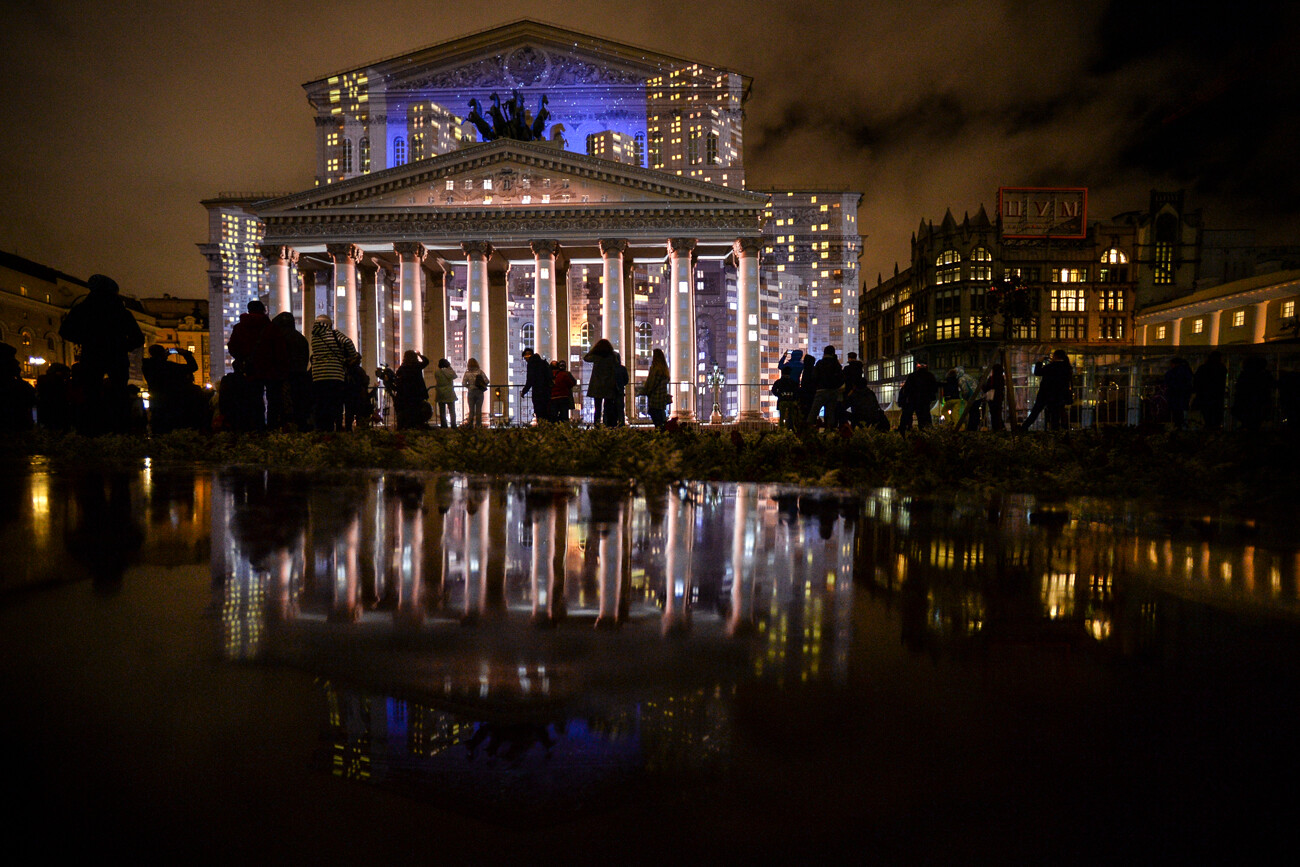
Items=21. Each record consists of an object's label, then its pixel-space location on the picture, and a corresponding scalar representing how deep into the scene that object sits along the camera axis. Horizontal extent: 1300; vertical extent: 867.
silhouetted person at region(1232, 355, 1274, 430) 12.01
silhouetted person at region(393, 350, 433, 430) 16.50
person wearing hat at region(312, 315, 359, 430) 13.20
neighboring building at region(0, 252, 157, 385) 54.22
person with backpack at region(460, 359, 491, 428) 21.34
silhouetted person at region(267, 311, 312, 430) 12.93
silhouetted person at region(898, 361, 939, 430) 15.34
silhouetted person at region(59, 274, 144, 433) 10.68
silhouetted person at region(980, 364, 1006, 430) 15.53
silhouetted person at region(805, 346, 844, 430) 14.24
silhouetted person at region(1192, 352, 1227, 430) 13.02
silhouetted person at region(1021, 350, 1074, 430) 13.32
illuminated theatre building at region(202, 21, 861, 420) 33.00
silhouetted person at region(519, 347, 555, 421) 17.56
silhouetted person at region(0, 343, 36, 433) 13.71
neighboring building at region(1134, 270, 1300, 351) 42.78
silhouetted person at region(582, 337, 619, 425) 16.58
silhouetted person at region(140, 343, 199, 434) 13.59
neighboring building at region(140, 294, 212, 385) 84.88
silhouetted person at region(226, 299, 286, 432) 11.68
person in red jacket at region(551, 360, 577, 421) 16.94
